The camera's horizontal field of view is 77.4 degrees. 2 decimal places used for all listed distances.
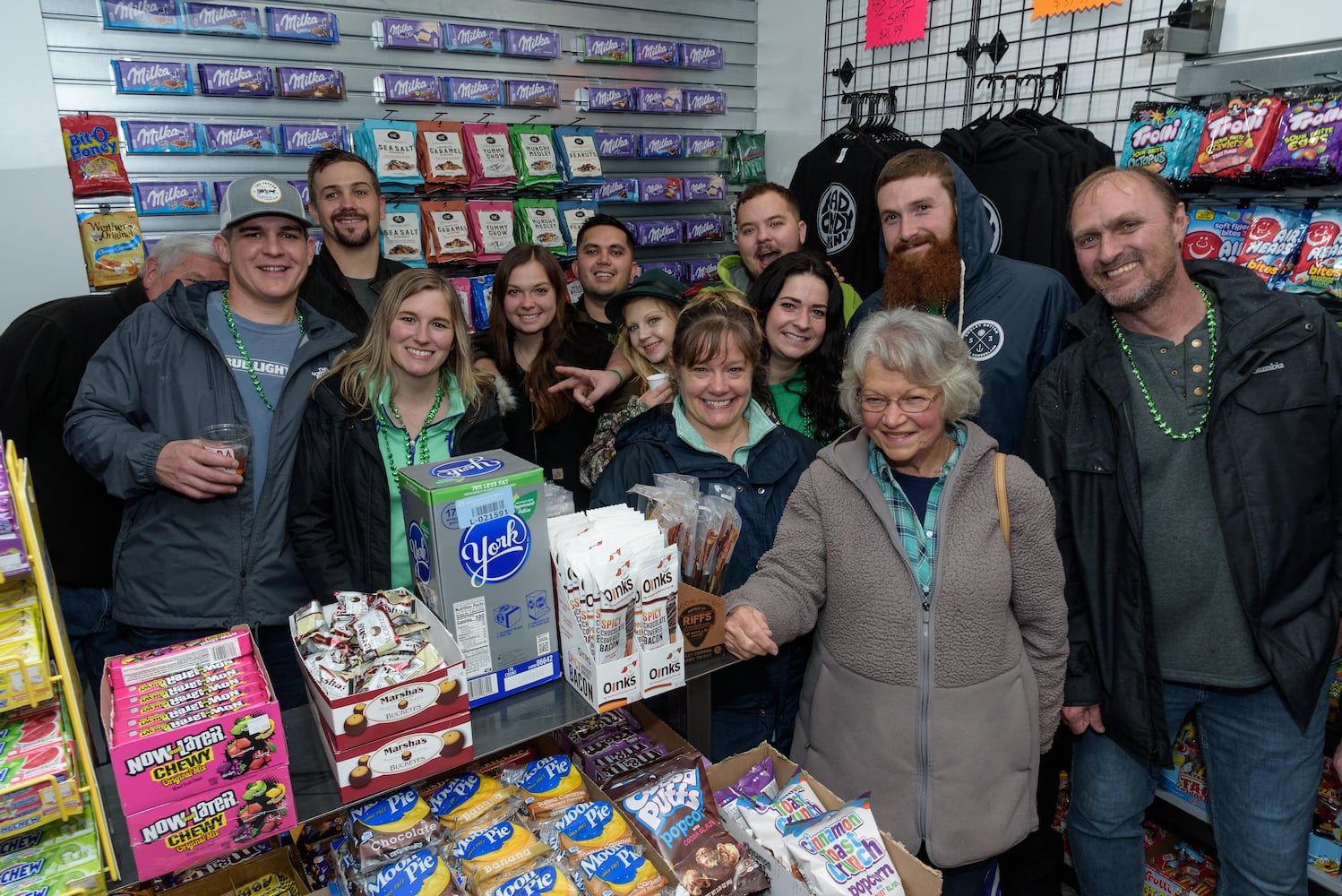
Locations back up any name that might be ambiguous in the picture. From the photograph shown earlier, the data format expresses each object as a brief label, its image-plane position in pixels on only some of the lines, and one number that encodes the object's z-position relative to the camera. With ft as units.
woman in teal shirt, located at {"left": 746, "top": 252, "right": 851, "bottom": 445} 8.97
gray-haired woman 6.37
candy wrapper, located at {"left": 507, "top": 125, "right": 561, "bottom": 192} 14.97
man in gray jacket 7.66
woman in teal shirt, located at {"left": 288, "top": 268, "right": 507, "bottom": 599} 7.47
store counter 4.50
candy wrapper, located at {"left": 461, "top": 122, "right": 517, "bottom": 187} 14.44
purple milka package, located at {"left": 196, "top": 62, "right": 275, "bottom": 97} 12.82
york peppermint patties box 4.97
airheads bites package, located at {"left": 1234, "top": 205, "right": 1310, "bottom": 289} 8.64
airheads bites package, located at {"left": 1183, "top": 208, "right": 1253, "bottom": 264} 9.20
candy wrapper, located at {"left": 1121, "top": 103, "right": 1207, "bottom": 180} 9.62
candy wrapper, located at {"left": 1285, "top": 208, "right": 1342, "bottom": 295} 8.21
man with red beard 8.75
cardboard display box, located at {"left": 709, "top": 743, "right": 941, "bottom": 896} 5.01
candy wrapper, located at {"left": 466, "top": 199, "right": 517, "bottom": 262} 14.44
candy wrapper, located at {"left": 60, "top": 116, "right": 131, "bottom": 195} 11.27
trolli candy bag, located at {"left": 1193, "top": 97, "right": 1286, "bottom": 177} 8.82
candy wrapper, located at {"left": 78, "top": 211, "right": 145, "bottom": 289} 10.74
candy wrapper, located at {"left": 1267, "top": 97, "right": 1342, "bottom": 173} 8.27
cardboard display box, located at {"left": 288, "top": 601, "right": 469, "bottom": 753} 4.45
